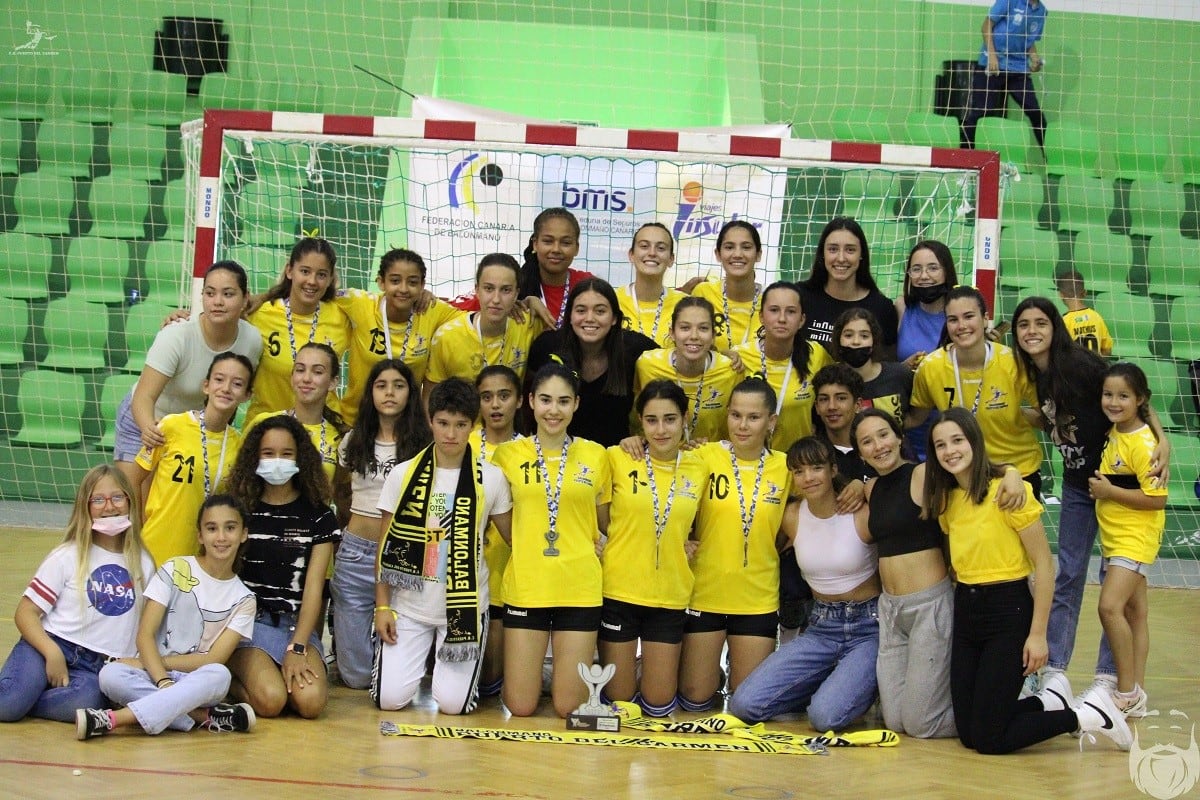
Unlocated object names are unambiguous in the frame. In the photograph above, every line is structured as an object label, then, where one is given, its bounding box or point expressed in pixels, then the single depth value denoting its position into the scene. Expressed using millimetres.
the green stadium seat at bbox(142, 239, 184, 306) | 10180
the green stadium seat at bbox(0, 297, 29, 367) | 10078
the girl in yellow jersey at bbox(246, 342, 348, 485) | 5250
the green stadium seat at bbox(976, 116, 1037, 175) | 10562
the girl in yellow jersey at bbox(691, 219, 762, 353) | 5625
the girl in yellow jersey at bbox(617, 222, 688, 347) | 5777
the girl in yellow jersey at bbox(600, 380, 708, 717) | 5070
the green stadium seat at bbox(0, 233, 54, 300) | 10414
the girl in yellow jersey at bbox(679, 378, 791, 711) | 5148
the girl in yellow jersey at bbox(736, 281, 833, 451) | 5379
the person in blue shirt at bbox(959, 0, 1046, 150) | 10562
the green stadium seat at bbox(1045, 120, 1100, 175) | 10844
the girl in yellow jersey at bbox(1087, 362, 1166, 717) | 5117
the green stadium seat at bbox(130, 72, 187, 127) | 10945
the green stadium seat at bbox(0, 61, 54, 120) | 11008
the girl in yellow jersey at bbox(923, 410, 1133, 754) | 4633
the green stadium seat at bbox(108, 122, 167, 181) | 10719
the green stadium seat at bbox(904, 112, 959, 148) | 10594
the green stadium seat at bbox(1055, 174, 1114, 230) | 10805
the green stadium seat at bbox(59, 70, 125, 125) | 10969
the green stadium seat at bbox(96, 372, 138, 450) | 9570
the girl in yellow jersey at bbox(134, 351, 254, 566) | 5098
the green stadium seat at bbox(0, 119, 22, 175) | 10781
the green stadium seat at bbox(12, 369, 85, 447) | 9555
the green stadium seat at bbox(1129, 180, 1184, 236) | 10836
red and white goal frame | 6391
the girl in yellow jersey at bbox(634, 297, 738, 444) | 5242
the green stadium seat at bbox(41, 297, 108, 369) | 10008
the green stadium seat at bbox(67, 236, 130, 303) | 10328
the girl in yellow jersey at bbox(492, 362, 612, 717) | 4988
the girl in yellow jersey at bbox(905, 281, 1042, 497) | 5441
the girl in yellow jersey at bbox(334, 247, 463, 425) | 5629
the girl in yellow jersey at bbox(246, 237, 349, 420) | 5621
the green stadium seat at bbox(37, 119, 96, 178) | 10727
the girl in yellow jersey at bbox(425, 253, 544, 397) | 5594
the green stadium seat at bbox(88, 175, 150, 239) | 10516
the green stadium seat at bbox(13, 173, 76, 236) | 10562
